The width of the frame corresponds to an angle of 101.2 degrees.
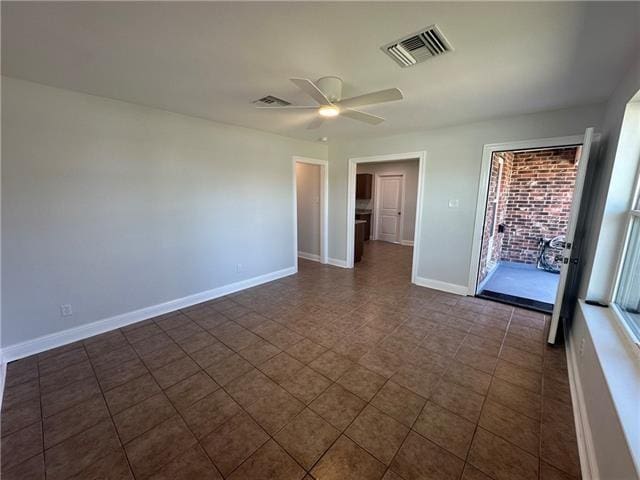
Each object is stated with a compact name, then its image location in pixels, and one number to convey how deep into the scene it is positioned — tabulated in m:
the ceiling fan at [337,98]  1.92
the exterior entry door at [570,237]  2.35
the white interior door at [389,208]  7.95
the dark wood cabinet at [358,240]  5.67
